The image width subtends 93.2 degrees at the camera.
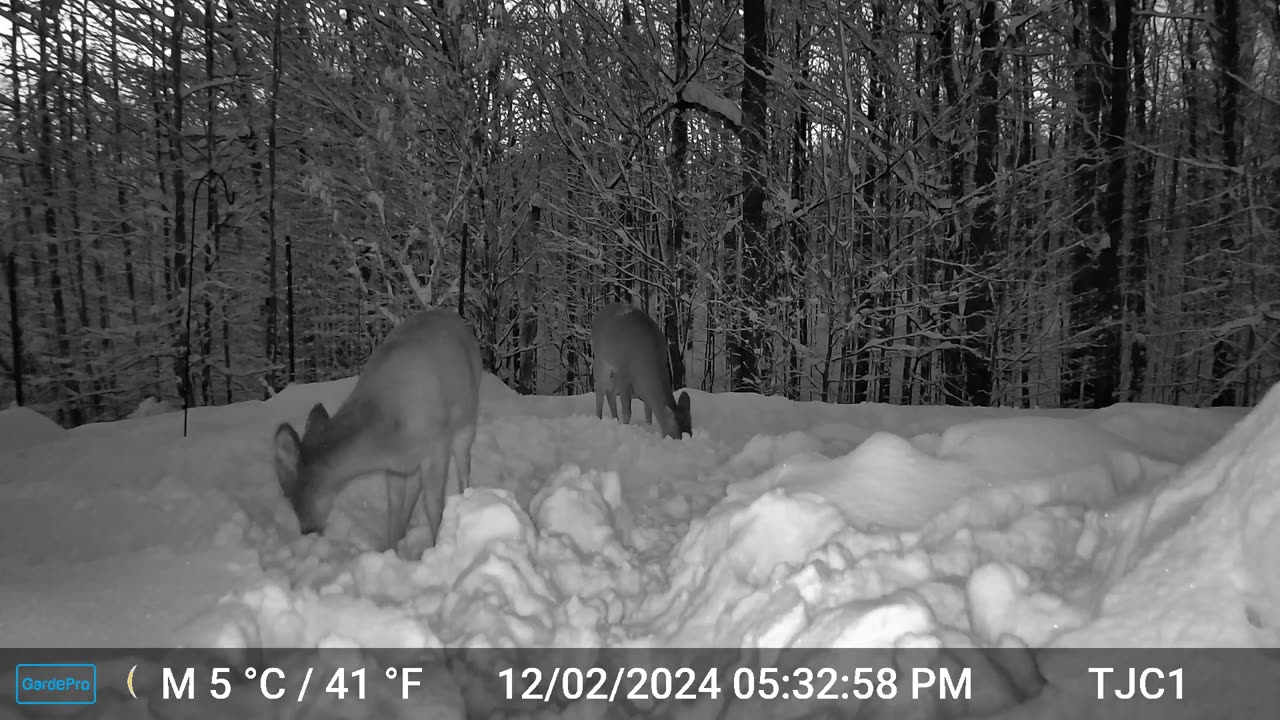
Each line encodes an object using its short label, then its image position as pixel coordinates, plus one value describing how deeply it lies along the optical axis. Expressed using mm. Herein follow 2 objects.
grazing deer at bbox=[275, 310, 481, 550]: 3051
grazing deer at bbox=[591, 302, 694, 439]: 5457
